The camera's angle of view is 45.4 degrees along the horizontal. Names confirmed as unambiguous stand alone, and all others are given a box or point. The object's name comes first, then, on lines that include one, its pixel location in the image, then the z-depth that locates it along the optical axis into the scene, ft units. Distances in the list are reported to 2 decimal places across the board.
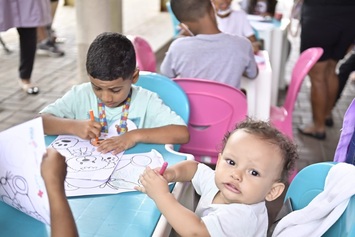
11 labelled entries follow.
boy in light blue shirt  4.98
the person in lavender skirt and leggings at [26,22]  11.00
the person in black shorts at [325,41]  9.88
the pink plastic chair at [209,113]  6.56
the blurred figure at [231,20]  10.69
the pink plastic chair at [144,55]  7.96
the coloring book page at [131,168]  4.15
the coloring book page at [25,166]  2.66
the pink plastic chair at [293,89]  7.78
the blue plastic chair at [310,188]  3.49
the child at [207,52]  7.39
